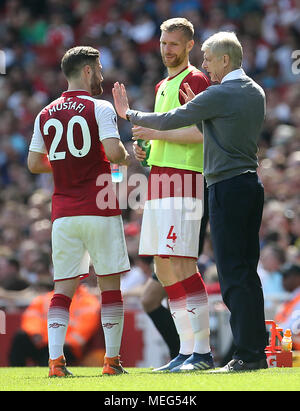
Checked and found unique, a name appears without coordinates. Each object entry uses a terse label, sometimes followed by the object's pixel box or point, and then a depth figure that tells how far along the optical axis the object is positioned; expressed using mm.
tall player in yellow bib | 12844
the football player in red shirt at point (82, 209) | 12539
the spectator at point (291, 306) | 16597
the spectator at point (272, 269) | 19312
